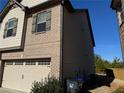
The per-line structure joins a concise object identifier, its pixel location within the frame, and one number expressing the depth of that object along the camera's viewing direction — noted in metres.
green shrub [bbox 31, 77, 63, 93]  5.60
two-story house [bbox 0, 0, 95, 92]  6.69
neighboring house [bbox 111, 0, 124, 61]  7.57
